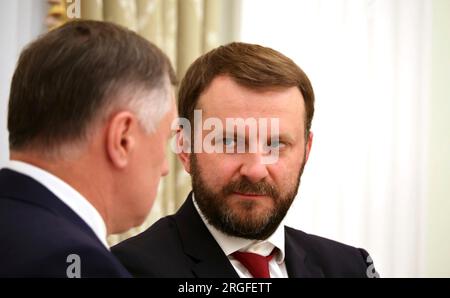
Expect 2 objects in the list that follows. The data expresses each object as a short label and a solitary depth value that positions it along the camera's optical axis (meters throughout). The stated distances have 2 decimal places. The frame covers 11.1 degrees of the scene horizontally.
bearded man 2.94
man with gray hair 2.73
